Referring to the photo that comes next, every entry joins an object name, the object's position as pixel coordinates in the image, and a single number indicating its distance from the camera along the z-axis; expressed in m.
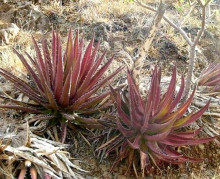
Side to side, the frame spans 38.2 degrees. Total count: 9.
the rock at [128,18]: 5.35
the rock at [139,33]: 4.98
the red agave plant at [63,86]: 2.64
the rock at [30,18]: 4.94
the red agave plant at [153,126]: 2.37
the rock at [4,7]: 5.02
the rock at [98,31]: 4.83
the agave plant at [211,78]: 3.45
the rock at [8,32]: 4.23
